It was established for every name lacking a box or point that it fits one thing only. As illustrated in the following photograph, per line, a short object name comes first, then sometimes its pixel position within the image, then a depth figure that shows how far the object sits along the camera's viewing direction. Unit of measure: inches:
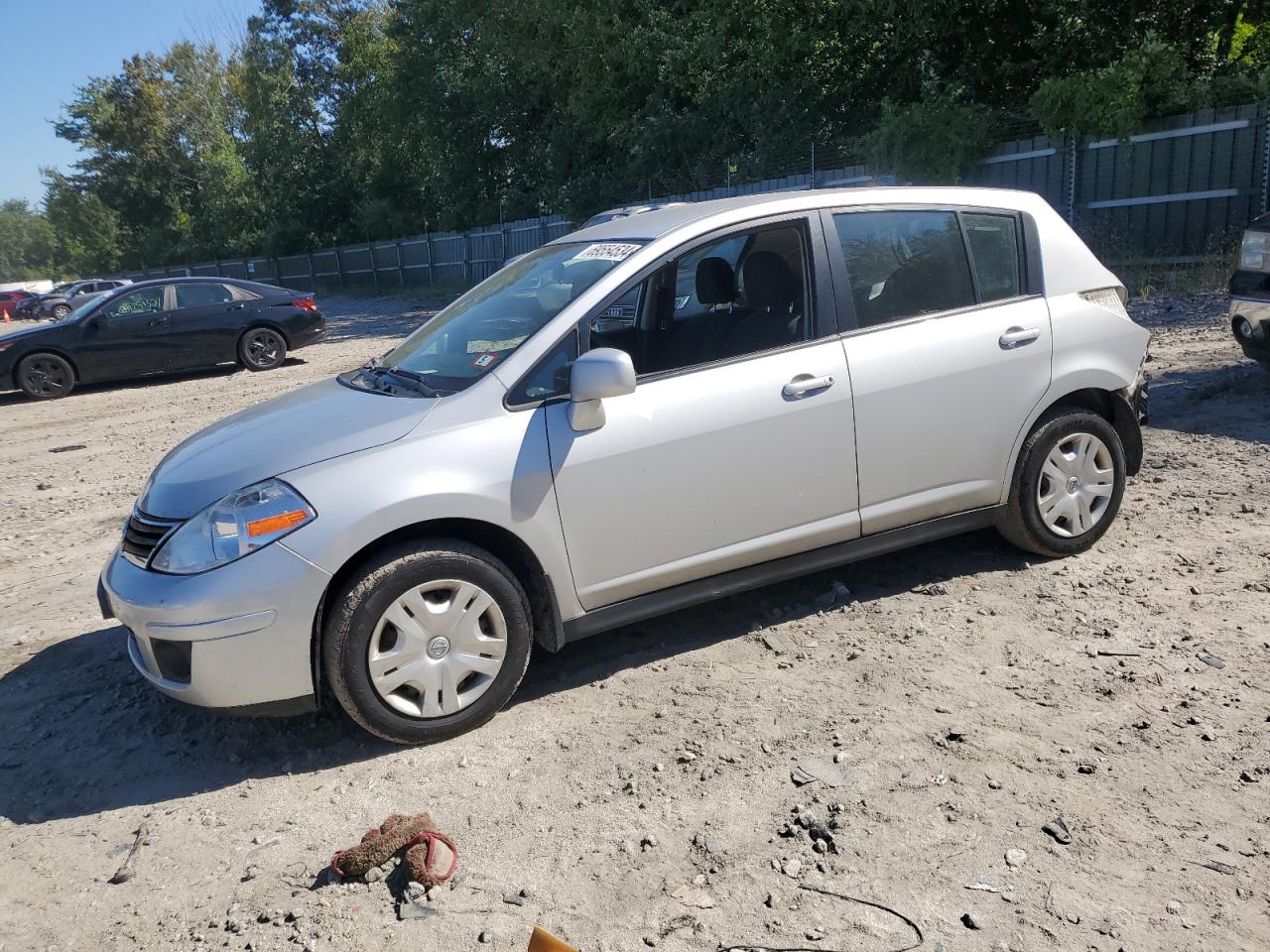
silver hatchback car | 138.9
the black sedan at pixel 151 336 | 564.7
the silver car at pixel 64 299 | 1505.9
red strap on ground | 116.3
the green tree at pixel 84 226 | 2650.1
